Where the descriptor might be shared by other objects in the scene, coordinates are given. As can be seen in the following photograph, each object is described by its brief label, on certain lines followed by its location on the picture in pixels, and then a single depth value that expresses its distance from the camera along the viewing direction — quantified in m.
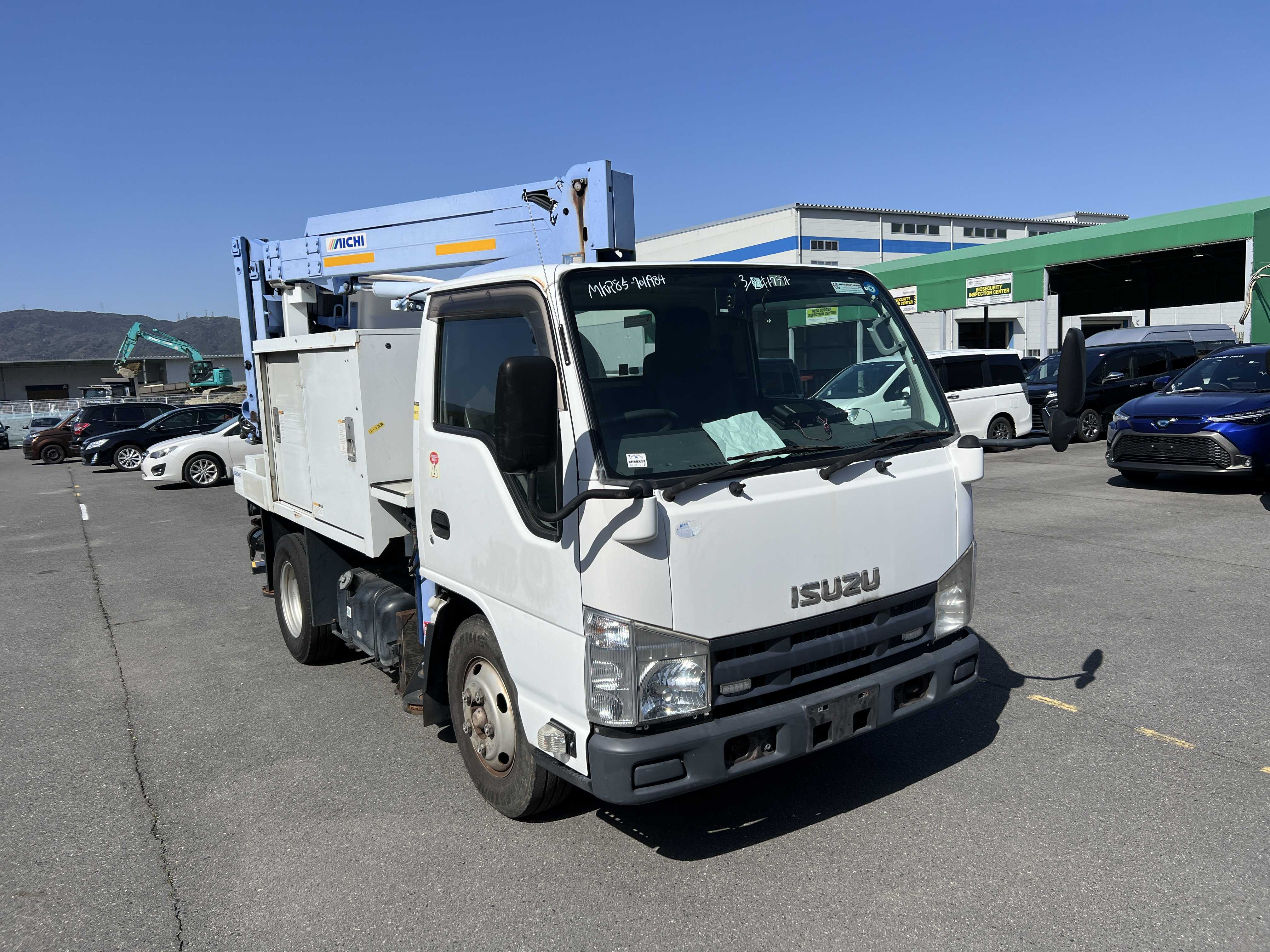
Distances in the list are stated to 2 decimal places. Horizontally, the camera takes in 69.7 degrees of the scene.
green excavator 61.62
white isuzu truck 3.07
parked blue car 11.06
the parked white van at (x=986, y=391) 16.39
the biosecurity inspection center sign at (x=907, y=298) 26.83
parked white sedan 18.44
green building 20.41
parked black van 17.70
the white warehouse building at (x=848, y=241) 50.09
